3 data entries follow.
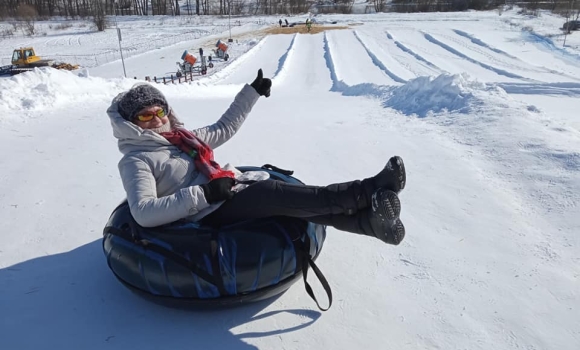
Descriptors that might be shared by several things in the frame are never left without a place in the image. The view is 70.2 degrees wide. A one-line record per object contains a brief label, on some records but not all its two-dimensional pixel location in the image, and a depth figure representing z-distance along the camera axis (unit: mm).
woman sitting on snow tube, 1848
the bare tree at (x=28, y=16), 36212
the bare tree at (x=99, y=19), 36688
